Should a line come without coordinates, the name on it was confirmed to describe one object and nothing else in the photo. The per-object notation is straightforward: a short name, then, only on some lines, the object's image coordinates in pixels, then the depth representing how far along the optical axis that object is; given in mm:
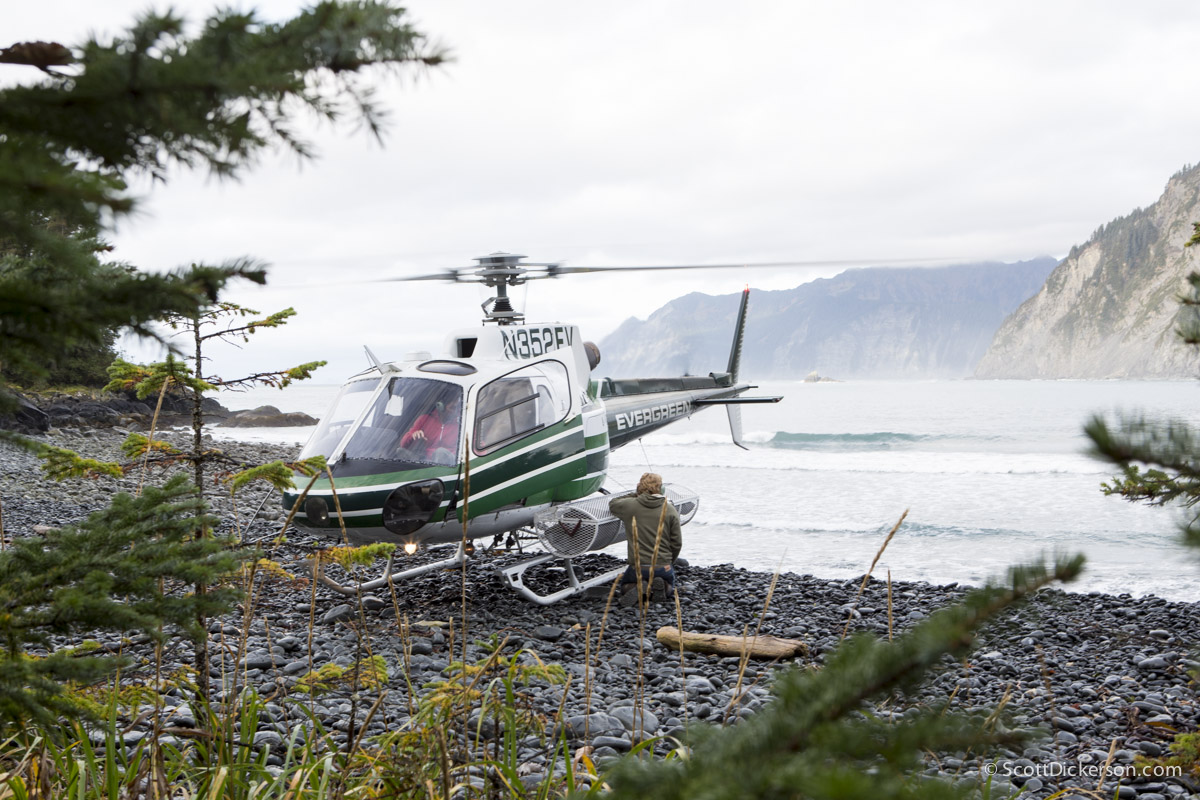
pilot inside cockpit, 7145
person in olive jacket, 7691
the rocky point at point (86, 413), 25016
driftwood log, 6160
